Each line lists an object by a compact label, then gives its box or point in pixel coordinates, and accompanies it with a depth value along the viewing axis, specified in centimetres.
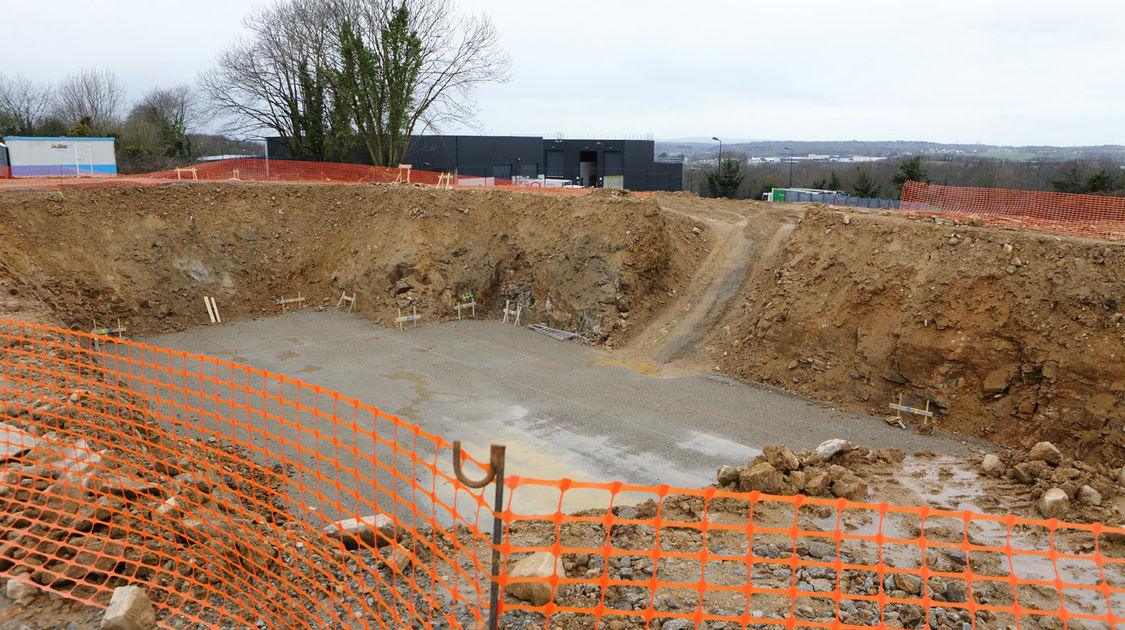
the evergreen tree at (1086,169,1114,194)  3322
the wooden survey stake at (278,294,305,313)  2147
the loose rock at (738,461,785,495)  909
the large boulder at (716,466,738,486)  958
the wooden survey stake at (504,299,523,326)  2069
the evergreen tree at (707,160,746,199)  4250
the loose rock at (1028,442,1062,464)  1006
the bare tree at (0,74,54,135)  3997
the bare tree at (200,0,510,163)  3077
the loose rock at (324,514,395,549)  722
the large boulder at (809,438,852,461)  1027
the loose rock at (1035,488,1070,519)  847
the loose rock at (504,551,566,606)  616
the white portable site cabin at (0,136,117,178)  2633
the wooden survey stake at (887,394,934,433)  1341
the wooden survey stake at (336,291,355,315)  2131
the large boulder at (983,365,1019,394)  1309
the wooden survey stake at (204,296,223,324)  2011
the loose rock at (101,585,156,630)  515
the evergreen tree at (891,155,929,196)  3541
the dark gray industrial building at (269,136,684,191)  4172
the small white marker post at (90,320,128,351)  1764
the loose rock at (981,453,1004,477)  1010
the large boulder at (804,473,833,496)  906
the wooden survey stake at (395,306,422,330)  1983
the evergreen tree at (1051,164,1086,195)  3512
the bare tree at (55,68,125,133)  5297
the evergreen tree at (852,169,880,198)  3878
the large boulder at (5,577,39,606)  550
